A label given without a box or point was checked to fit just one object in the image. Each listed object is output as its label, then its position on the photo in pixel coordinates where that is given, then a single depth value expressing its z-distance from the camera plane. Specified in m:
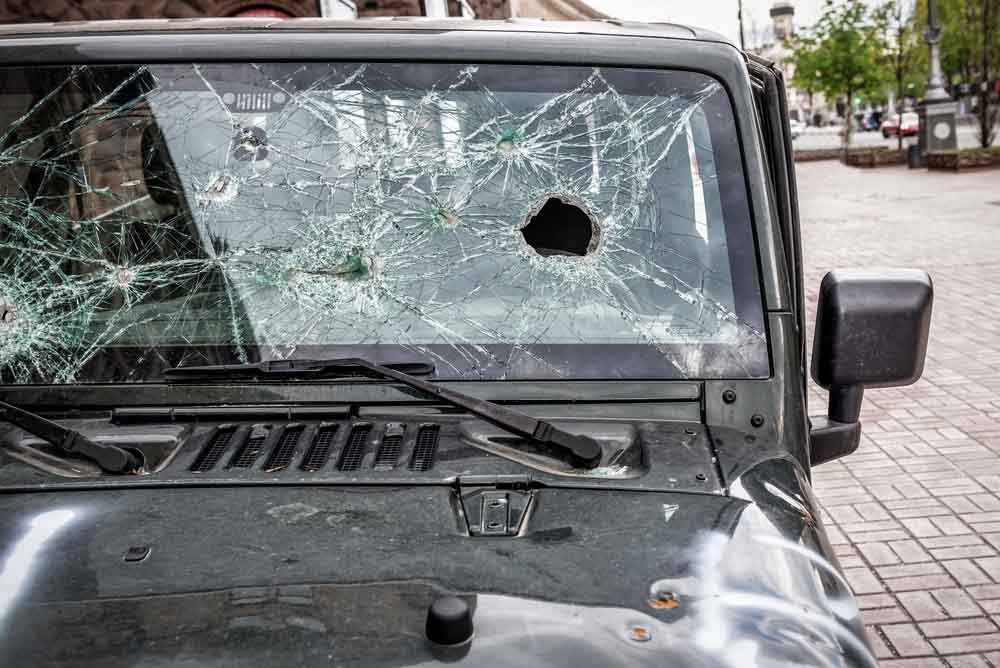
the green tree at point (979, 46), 26.45
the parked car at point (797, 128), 59.30
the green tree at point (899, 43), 35.53
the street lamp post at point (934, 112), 26.69
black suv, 1.89
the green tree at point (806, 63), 37.00
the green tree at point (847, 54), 35.66
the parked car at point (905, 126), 41.06
